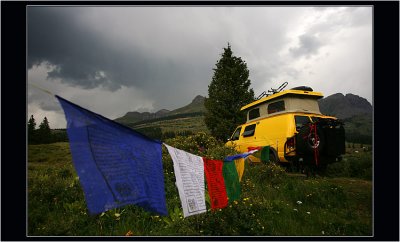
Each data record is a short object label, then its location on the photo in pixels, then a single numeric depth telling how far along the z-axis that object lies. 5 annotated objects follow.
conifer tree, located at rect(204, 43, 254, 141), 24.55
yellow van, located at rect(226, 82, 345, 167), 10.44
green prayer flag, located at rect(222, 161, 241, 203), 5.55
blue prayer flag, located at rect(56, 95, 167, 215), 2.69
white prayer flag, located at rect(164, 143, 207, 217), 3.93
